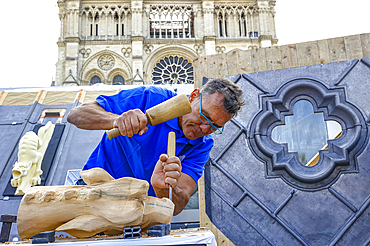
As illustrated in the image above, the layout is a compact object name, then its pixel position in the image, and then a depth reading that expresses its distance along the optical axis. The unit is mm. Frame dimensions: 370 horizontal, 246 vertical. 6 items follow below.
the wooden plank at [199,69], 3883
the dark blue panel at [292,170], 3166
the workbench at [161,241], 1199
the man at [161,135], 1719
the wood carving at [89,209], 1427
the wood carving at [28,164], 4293
